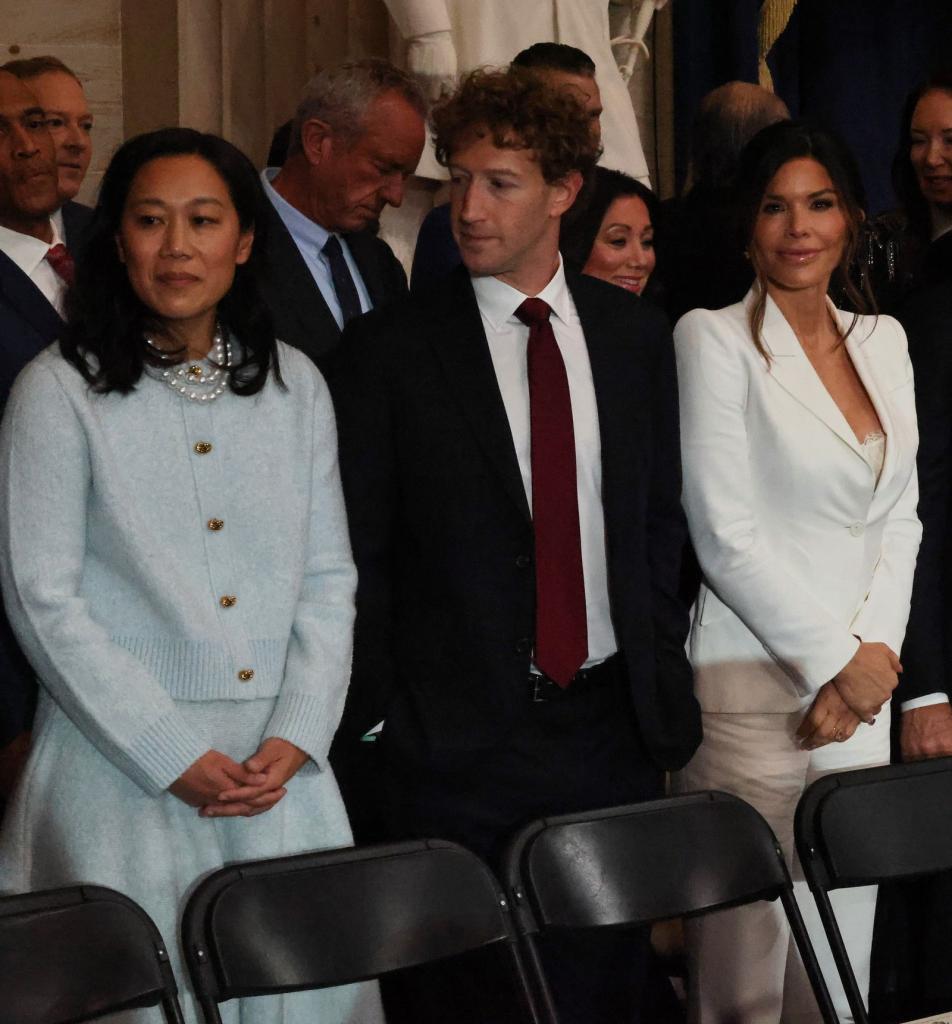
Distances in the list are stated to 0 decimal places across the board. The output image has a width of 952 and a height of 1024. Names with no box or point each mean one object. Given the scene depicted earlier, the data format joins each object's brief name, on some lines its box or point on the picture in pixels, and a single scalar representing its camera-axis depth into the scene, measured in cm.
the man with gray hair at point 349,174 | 661
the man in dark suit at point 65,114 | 680
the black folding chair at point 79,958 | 384
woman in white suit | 583
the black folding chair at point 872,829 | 484
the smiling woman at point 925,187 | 690
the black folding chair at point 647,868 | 451
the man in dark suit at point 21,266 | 518
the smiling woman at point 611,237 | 670
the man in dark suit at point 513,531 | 532
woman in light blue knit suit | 463
